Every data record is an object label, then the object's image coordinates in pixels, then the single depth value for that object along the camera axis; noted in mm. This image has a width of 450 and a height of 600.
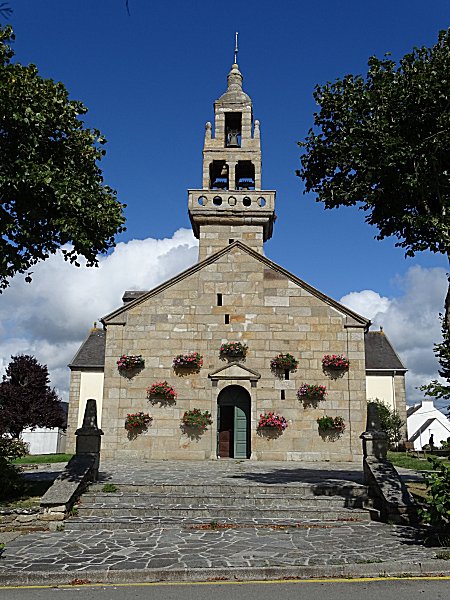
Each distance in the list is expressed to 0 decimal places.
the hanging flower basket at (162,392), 20781
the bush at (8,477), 12953
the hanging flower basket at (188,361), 21016
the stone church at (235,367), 20594
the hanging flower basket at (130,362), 21016
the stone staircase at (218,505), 10883
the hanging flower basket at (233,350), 21125
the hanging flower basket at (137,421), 20531
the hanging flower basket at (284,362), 20953
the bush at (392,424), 34469
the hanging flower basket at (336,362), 20850
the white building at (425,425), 52506
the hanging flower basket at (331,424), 20359
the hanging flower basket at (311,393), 20656
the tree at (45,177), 10180
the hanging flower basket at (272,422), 20391
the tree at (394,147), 10836
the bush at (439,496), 8598
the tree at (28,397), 33594
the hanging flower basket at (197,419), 20453
